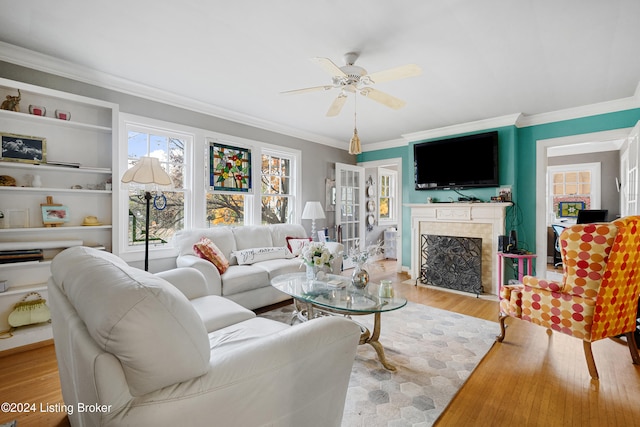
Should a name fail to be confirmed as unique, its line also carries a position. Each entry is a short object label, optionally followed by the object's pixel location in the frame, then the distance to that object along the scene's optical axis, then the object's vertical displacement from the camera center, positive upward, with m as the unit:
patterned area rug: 1.73 -1.17
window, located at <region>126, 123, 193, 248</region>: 3.37 +0.28
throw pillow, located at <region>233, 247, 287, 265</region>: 3.60 -0.52
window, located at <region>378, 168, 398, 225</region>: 7.03 +0.42
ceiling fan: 2.08 +1.06
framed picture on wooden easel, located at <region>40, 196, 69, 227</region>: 2.66 +0.02
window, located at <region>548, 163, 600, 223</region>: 6.10 +0.56
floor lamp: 2.76 +0.39
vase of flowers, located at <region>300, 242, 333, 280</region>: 2.63 -0.40
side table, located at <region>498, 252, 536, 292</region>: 3.66 -0.63
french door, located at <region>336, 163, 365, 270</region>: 5.50 +0.17
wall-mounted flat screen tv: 4.26 +0.79
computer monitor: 5.25 -0.06
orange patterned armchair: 1.98 -0.55
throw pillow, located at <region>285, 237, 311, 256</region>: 4.09 -0.43
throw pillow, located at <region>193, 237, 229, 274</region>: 3.16 -0.43
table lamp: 4.71 +0.04
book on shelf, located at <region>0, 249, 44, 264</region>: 2.40 -0.34
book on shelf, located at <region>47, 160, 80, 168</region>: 2.65 +0.47
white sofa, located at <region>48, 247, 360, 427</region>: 0.82 -0.50
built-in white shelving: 2.50 +0.32
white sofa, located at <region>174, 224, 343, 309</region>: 2.99 -0.60
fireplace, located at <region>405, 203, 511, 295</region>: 4.13 -0.18
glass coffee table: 2.11 -0.66
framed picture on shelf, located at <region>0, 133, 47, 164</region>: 2.50 +0.59
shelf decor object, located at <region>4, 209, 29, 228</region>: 2.53 -0.03
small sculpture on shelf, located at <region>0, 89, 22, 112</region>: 2.47 +0.95
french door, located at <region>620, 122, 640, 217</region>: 2.99 +0.44
